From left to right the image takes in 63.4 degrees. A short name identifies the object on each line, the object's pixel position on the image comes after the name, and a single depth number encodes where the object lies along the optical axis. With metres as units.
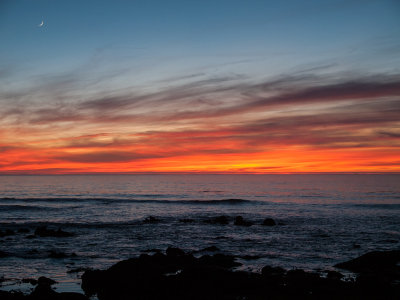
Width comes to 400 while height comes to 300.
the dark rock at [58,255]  20.34
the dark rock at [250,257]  20.20
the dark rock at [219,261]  18.20
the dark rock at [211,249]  22.56
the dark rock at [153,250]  22.55
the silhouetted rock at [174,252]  19.74
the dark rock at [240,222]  36.40
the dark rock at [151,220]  38.09
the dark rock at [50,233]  28.75
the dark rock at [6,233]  28.88
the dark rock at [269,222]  35.65
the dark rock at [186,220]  39.11
